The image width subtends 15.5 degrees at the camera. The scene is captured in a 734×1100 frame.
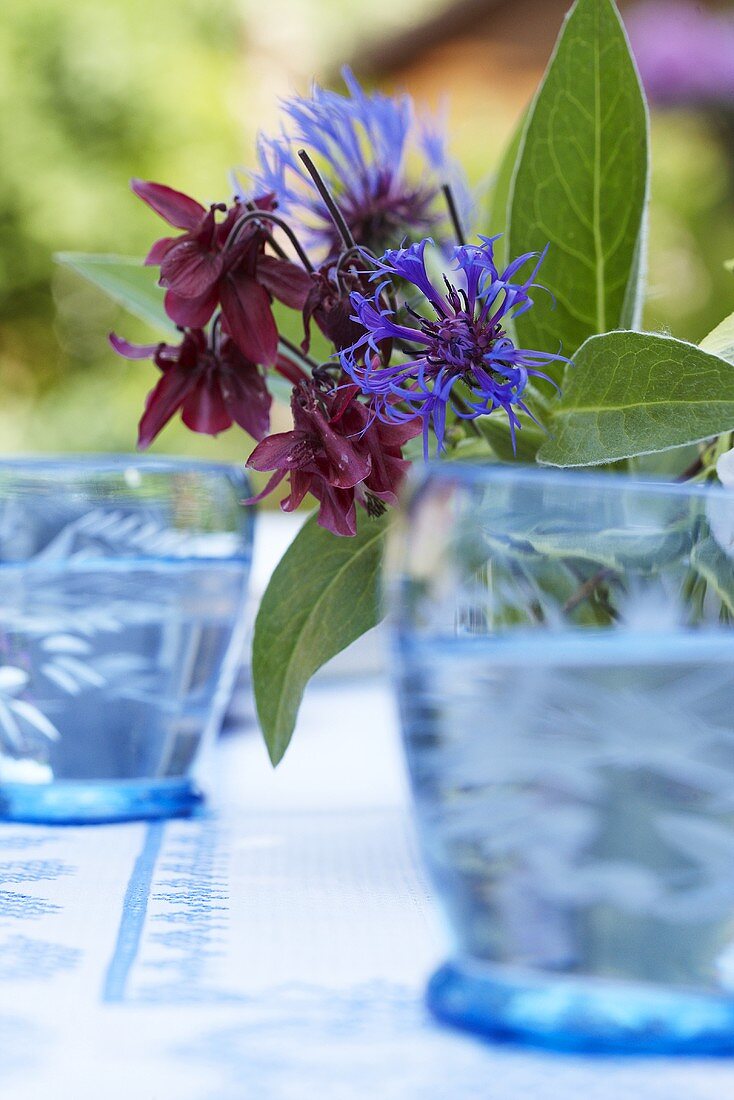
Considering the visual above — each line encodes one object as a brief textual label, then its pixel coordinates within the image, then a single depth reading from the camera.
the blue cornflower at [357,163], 0.68
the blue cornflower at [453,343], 0.58
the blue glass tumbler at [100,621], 0.71
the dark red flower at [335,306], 0.59
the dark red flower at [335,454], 0.59
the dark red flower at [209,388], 0.63
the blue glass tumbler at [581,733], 0.50
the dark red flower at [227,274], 0.61
